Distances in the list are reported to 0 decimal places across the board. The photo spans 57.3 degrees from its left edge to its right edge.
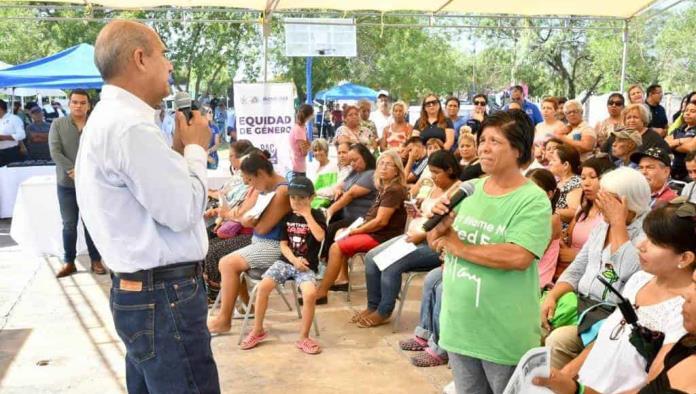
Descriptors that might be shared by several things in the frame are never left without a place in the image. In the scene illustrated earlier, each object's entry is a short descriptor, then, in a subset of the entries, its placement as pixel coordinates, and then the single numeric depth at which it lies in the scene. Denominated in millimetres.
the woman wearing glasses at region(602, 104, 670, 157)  5321
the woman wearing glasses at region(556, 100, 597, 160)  5871
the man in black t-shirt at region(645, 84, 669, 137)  7168
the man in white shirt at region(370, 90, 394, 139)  11008
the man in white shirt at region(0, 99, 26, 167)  9805
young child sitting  4211
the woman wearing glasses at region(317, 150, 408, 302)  4875
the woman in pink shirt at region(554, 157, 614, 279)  3641
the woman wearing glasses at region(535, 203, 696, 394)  2068
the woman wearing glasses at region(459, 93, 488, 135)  8145
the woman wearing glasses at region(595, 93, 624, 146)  6508
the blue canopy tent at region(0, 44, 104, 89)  9141
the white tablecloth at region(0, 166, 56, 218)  8586
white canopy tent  7969
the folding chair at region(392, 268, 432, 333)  4527
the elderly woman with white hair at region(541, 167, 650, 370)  2854
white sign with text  7809
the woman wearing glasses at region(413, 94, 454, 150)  7195
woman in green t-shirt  2078
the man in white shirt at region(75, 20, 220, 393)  1778
